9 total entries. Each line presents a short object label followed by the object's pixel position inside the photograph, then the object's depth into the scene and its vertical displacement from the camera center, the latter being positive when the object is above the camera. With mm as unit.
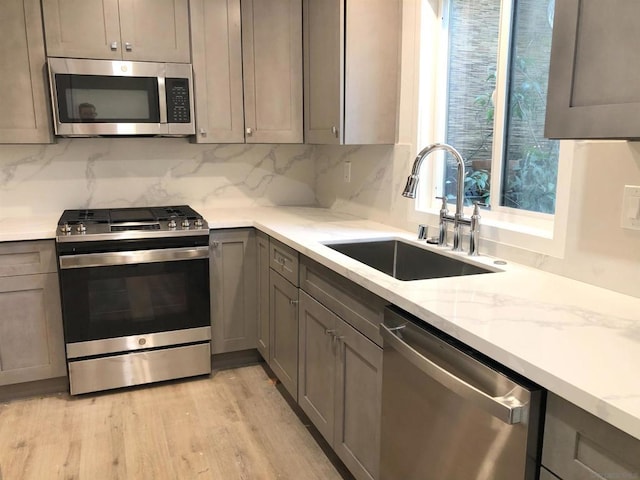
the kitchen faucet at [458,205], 2014 -236
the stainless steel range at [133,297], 2625 -775
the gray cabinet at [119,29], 2666 +585
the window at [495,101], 1979 +176
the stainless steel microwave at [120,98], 2684 +240
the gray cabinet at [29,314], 2584 -828
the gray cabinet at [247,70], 2943 +416
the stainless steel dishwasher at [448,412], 1122 -647
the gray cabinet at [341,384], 1811 -908
